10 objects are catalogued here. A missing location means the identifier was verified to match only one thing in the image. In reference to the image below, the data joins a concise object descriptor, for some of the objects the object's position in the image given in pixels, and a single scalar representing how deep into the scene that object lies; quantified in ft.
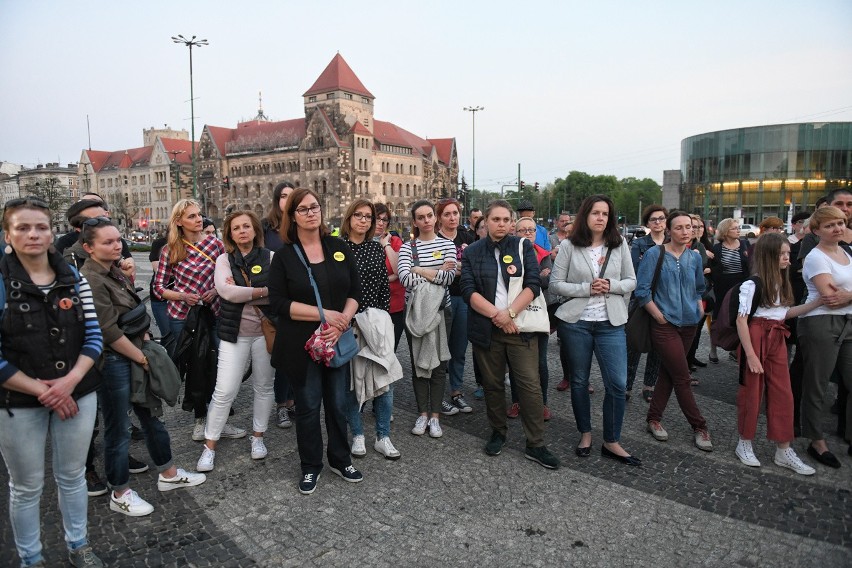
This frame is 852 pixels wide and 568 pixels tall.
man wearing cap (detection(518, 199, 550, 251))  24.59
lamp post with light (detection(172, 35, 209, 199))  104.38
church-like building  246.47
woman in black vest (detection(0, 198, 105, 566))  9.64
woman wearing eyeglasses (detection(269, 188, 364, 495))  13.58
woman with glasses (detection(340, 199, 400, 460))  16.08
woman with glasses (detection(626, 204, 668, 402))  21.20
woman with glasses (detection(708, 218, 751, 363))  24.95
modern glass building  221.87
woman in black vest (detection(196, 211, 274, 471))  15.23
